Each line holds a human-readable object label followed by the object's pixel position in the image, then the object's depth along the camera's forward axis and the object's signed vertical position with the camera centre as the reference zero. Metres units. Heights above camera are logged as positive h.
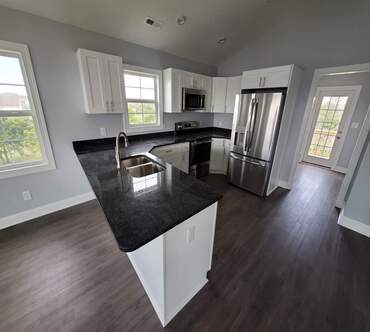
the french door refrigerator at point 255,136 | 2.67 -0.43
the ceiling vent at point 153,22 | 2.30 +1.15
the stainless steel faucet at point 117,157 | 1.71 -0.51
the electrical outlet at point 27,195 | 2.29 -1.20
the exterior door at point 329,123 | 4.16 -0.25
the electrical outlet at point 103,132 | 2.74 -0.40
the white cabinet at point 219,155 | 3.79 -1.01
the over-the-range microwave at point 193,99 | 3.33 +0.20
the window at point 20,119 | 1.96 -0.18
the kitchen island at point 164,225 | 0.98 -0.64
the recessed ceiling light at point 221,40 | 3.14 +1.27
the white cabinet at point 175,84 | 3.10 +0.45
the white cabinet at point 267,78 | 2.57 +0.53
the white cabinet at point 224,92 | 3.64 +0.38
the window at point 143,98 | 2.93 +0.17
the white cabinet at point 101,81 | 2.23 +0.35
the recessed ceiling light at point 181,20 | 2.39 +1.23
